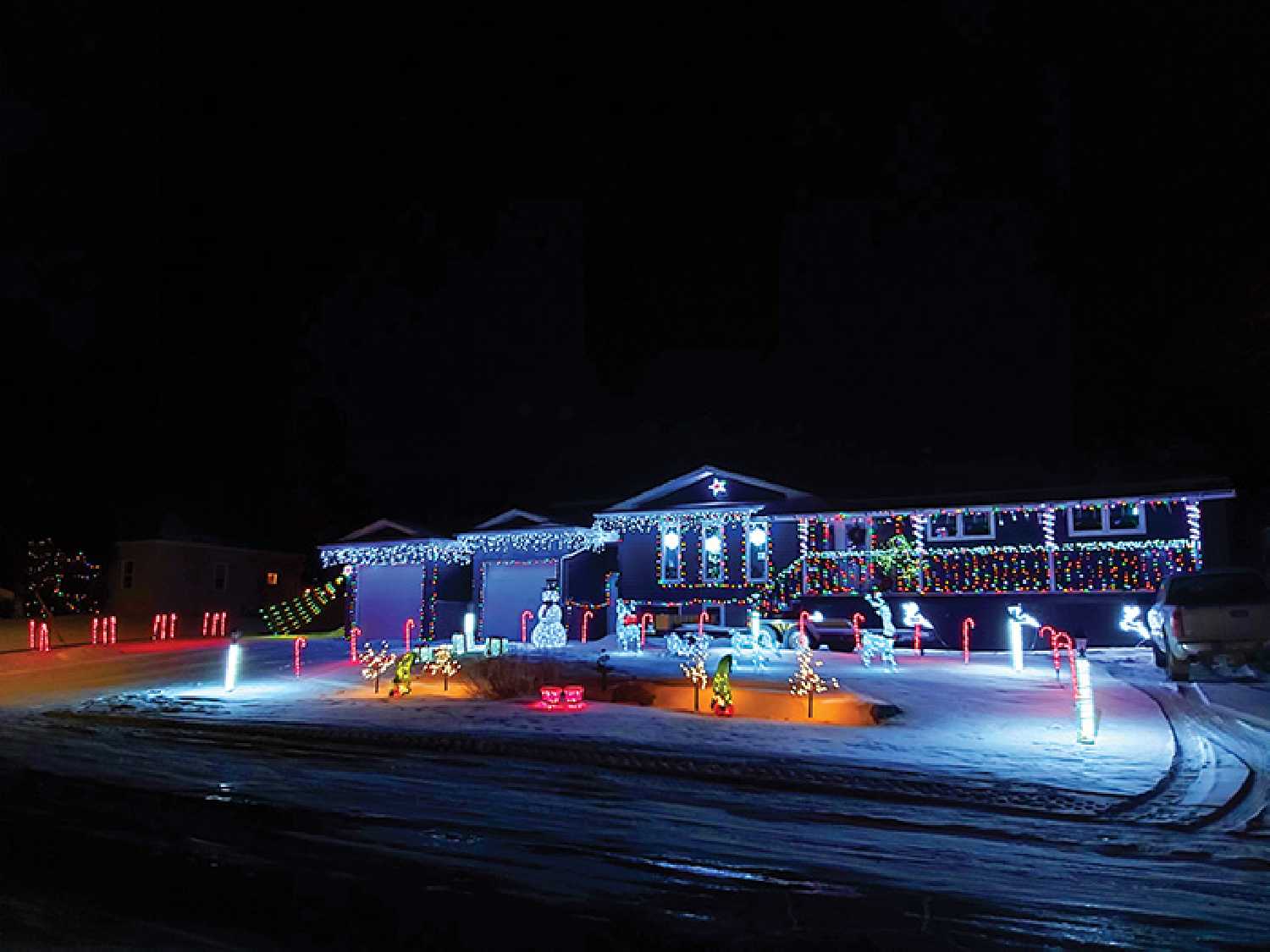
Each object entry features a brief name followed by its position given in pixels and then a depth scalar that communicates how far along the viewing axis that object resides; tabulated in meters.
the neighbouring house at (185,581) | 36.72
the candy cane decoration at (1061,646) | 11.19
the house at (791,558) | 22.73
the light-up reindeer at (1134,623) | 20.14
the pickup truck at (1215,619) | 12.93
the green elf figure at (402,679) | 14.41
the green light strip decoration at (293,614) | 34.28
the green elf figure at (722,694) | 11.88
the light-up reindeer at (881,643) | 17.84
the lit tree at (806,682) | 13.39
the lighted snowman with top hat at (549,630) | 23.20
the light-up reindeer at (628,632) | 23.14
